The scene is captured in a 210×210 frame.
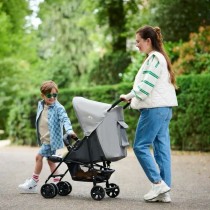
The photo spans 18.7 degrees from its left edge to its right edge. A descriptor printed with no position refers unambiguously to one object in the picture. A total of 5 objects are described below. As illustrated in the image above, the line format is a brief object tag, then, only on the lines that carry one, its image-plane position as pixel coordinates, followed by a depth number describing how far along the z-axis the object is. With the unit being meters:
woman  6.68
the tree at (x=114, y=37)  26.03
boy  7.54
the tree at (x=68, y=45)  39.91
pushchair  6.93
